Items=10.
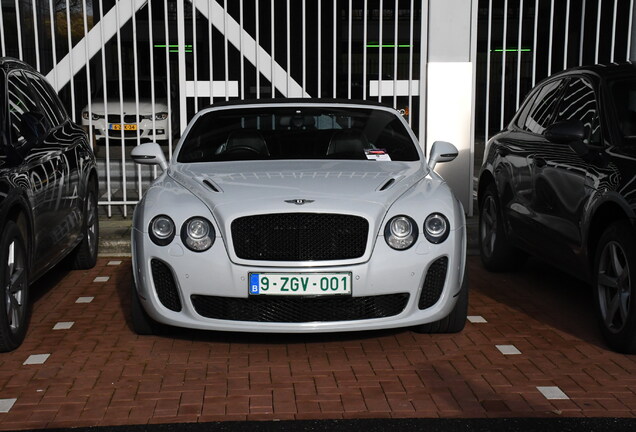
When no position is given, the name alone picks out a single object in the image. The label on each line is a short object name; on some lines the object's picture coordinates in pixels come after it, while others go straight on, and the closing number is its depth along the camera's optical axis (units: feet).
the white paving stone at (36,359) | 16.11
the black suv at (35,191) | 16.62
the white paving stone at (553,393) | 13.97
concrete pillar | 32.01
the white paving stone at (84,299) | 21.30
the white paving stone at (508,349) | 16.62
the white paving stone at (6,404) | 13.53
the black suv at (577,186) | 16.10
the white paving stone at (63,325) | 18.72
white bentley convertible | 15.58
